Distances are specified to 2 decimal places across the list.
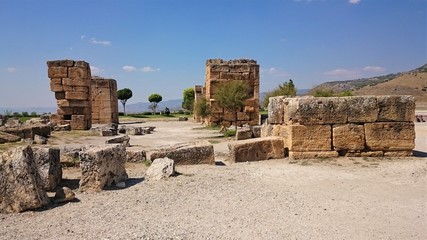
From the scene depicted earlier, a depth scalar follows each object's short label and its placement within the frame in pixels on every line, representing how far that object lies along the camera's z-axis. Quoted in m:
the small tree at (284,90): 24.36
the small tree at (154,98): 61.25
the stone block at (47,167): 6.70
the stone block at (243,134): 13.88
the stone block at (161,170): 7.48
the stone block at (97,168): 6.63
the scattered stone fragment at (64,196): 5.93
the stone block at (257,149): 9.71
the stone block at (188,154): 9.01
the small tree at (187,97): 58.26
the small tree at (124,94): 56.70
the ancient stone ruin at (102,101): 27.97
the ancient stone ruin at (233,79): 21.67
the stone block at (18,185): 5.48
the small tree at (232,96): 17.95
